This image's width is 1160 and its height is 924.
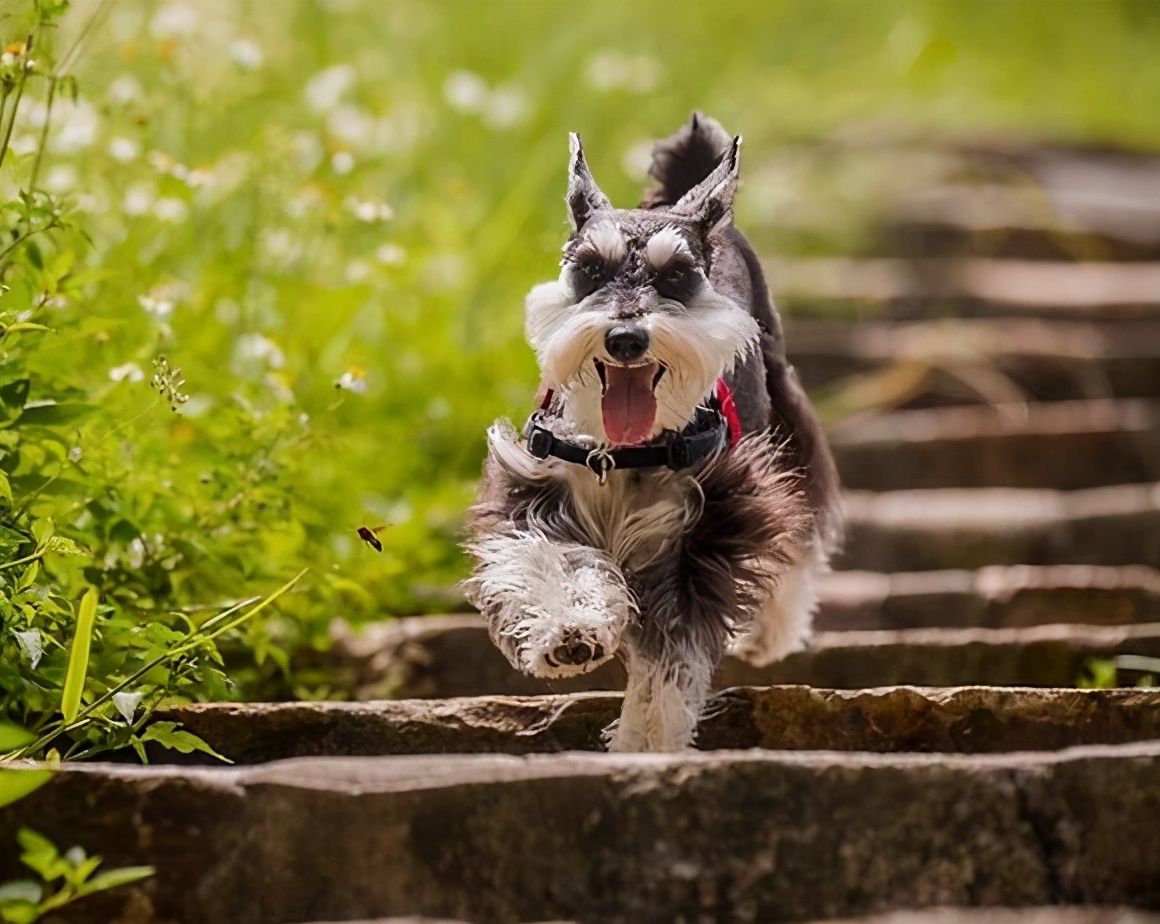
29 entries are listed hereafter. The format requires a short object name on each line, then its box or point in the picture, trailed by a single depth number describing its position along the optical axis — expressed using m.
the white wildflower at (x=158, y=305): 6.66
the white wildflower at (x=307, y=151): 8.98
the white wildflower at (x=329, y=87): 10.40
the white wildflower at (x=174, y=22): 8.80
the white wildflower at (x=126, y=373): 6.28
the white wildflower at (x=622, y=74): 12.22
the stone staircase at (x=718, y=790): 4.38
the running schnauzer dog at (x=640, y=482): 5.47
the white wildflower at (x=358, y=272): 9.27
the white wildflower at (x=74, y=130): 7.82
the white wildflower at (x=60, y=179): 8.09
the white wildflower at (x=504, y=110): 12.48
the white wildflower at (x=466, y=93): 11.91
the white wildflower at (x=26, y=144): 6.95
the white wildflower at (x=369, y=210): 7.50
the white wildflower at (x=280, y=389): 6.95
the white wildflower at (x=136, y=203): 8.20
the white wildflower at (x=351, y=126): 10.65
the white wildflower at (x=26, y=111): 6.62
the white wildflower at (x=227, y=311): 8.52
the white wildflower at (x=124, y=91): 8.19
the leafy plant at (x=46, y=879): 4.04
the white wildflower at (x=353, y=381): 6.32
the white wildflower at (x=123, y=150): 7.69
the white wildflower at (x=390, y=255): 8.61
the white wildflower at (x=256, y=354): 7.46
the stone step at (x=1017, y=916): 4.16
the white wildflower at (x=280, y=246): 8.78
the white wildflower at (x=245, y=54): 8.30
